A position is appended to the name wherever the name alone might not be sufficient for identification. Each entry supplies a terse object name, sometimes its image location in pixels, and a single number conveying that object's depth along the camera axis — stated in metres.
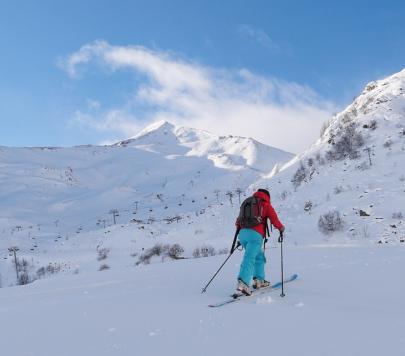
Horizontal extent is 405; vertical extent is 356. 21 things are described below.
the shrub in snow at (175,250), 26.92
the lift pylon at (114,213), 68.46
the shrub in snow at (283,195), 36.45
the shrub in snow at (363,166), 32.52
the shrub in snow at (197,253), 23.24
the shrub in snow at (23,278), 28.93
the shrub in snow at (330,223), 22.55
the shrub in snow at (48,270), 30.56
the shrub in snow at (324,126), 64.19
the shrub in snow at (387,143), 37.47
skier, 6.41
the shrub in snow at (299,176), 40.40
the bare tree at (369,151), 33.72
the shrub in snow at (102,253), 33.18
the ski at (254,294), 5.60
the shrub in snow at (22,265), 32.67
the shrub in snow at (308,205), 29.22
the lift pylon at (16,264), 32.41
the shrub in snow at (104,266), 26.20
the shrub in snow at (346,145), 40.72
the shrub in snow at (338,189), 29.44
